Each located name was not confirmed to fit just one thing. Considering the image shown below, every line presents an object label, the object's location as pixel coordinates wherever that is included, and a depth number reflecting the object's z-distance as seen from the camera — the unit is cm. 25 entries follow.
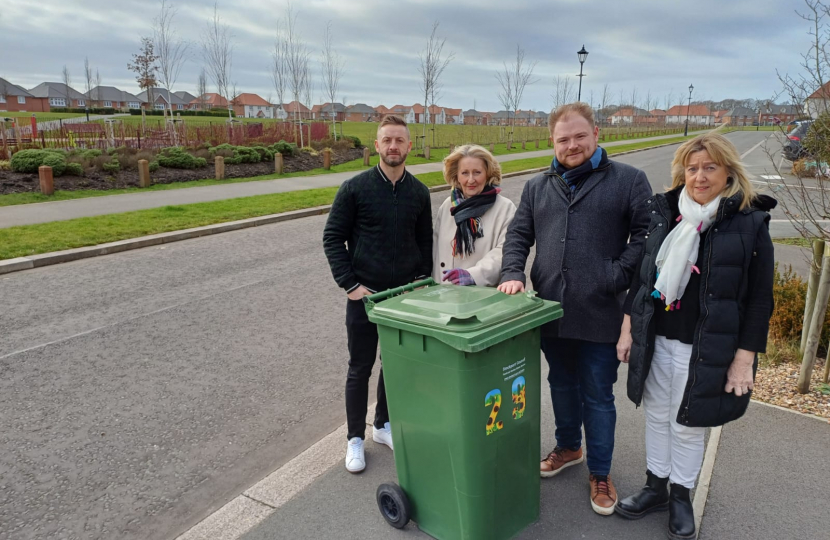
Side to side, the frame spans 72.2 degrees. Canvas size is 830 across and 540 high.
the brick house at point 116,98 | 9569
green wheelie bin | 223
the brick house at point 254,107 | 11456
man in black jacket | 307
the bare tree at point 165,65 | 2358
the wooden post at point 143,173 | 1516
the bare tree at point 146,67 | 2350
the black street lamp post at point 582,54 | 2753
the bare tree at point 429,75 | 2846
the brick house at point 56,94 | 9594
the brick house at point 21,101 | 9056
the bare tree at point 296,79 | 2964
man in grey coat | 263
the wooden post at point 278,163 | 1925
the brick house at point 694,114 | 12292
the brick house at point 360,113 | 12181
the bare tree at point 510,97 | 3844
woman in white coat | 297
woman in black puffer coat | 228
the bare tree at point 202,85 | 3698
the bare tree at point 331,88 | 3066
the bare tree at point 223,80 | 2727
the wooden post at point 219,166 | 1753
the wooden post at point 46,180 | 1305
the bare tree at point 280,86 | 2983
